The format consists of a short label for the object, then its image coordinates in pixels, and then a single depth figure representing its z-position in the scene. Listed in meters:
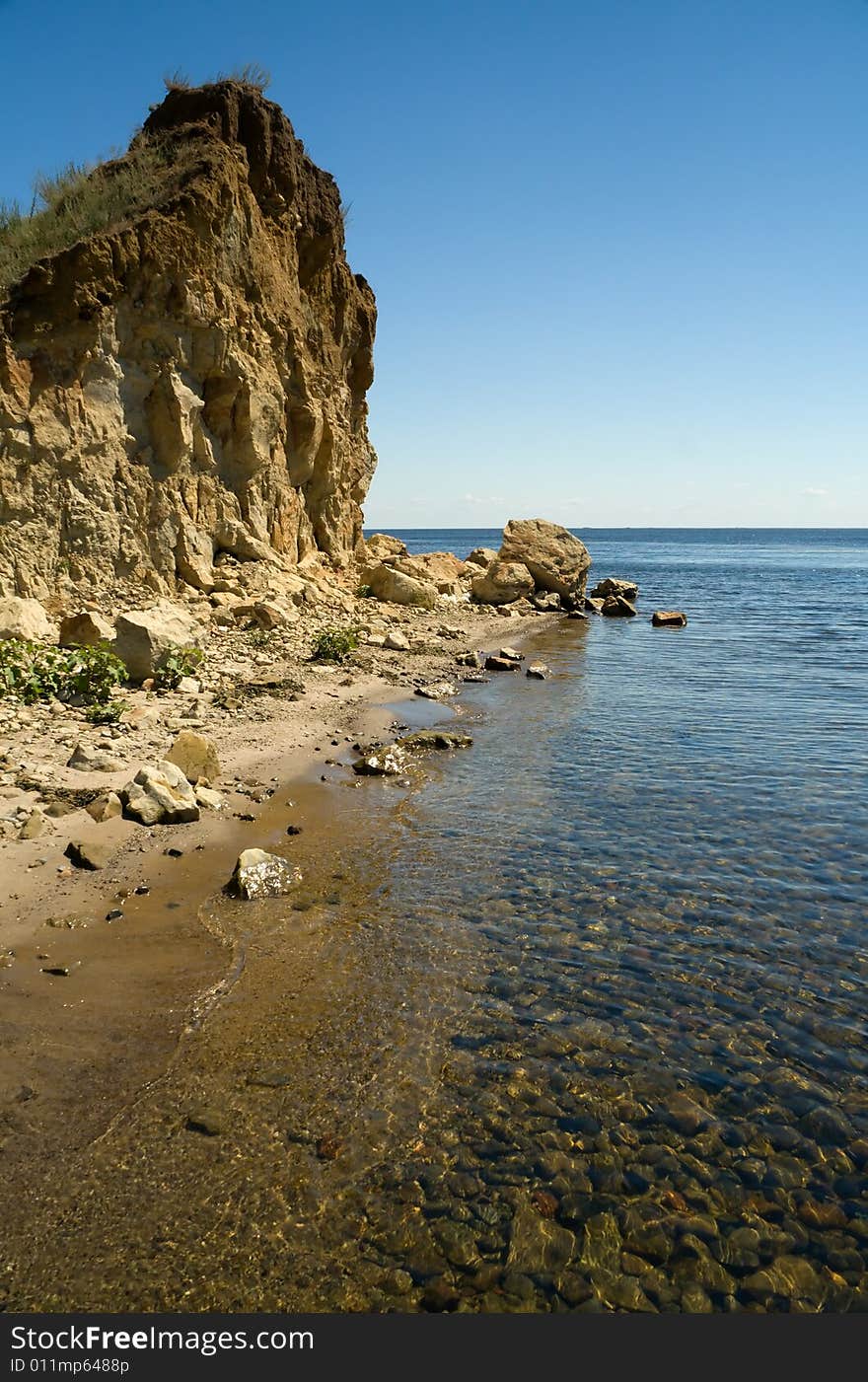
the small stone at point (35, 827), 7.90
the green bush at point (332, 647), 18.50
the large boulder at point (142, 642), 13.05
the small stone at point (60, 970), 6.05
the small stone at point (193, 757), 10.16
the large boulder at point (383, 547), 33.91
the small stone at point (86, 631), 13.11
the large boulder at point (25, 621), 12.66
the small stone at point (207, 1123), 4.67
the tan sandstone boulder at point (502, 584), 34.12
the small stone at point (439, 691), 17.47
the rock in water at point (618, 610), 35.56
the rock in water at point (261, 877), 7.60
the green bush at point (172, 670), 13.30
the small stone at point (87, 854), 7.62
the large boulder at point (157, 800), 8.79
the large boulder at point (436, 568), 32.84
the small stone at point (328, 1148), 4.54
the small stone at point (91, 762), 9.59
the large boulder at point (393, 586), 27.69
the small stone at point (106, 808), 8.54
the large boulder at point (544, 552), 35.78
